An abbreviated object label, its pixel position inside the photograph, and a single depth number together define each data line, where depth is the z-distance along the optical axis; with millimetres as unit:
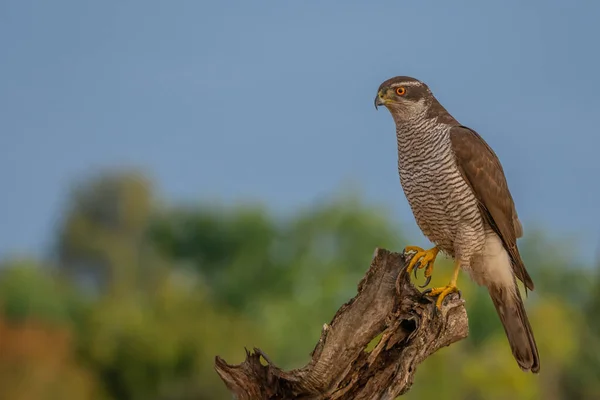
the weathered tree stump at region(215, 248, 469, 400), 16234
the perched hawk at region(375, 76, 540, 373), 17812
